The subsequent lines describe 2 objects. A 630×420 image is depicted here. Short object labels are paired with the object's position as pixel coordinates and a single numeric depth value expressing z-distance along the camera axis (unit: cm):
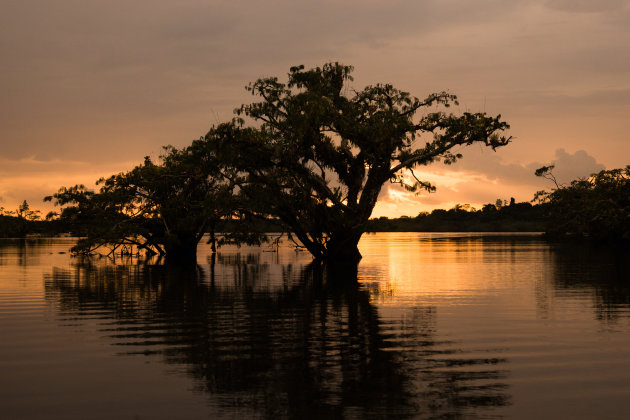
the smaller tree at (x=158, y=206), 4641
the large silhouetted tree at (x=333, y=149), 4128
